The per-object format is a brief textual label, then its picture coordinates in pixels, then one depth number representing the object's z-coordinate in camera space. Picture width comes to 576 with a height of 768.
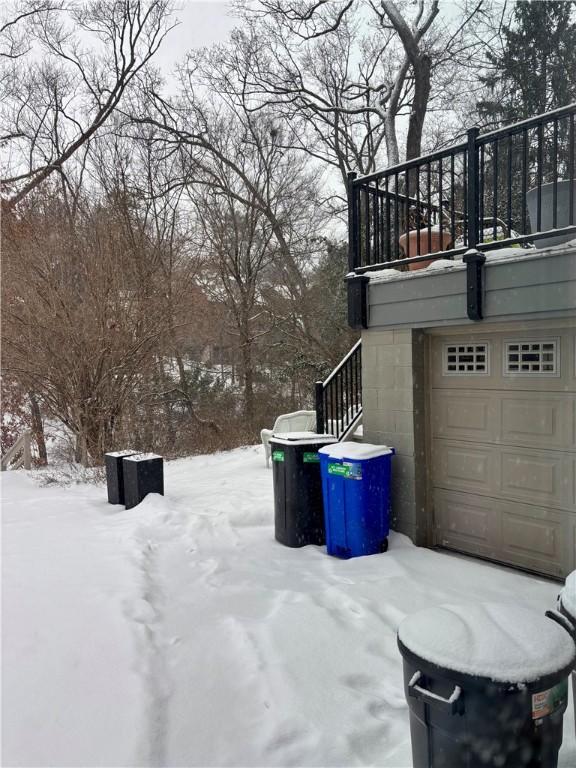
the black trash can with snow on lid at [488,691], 1.61
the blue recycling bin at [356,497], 4.30
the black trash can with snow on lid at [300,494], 4.66
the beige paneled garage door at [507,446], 3.84
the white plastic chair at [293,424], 8.32
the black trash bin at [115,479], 6.11
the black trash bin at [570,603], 1.91
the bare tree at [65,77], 14.23
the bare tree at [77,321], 9.45
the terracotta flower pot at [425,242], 4.74
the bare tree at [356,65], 12.32
